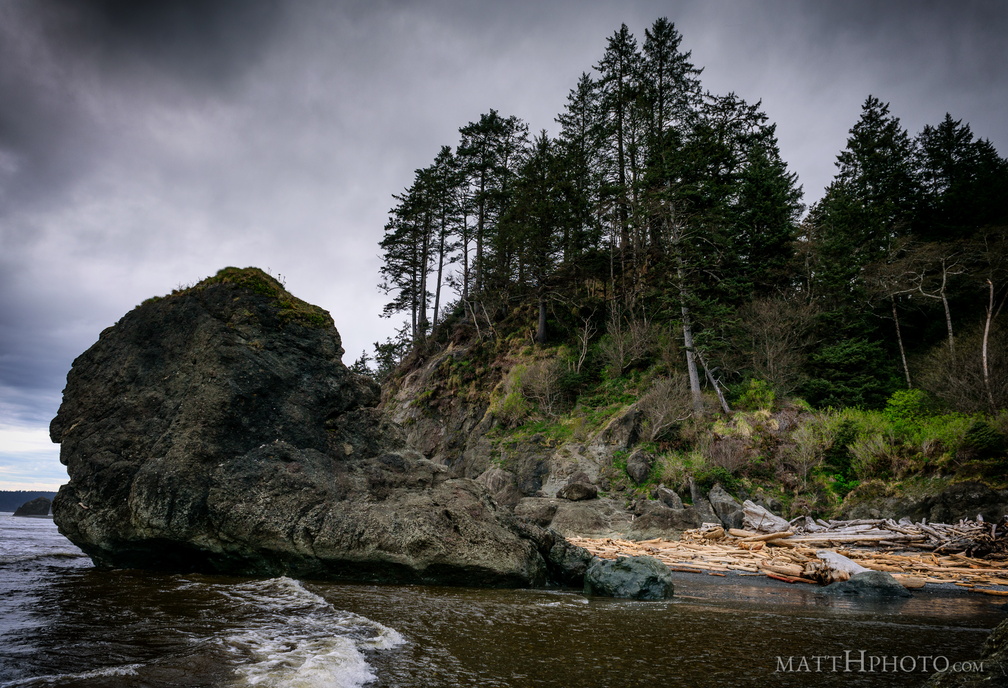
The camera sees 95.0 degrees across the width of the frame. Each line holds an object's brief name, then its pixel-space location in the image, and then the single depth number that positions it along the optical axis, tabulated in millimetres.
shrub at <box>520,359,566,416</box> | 24906
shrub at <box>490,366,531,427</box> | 25234
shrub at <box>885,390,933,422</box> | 16672
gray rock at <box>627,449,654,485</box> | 17781
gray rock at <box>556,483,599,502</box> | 17344
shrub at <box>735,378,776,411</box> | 19336
